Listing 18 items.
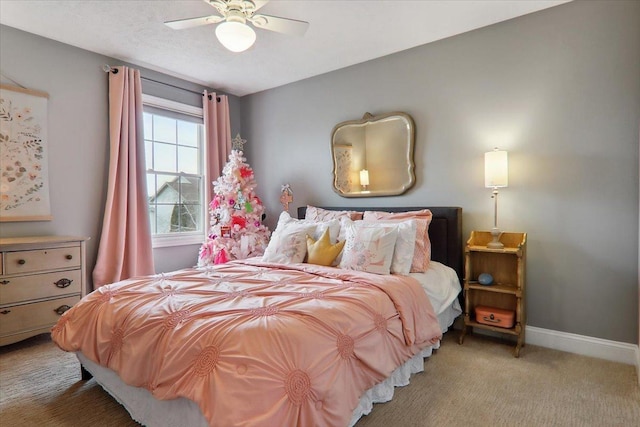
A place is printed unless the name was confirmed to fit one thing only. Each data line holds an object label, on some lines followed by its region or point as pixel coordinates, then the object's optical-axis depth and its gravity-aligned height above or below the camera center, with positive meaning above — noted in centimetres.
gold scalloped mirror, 343 +52
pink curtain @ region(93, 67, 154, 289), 348 +19
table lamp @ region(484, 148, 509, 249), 274 +25
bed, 131 -61
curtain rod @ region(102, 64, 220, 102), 353 +144
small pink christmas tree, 397 -13
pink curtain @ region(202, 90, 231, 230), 439 +93
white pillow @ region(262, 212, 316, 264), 298 -32
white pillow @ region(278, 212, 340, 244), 312 -19
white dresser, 265 -56
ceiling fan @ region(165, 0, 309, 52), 221 +124
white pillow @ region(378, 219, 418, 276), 262 -33
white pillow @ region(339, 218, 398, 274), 258 -33
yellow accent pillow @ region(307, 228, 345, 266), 286 -36
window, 403 +47
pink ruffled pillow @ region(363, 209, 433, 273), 277 -20
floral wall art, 296 +49
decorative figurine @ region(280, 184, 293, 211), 431 +15
